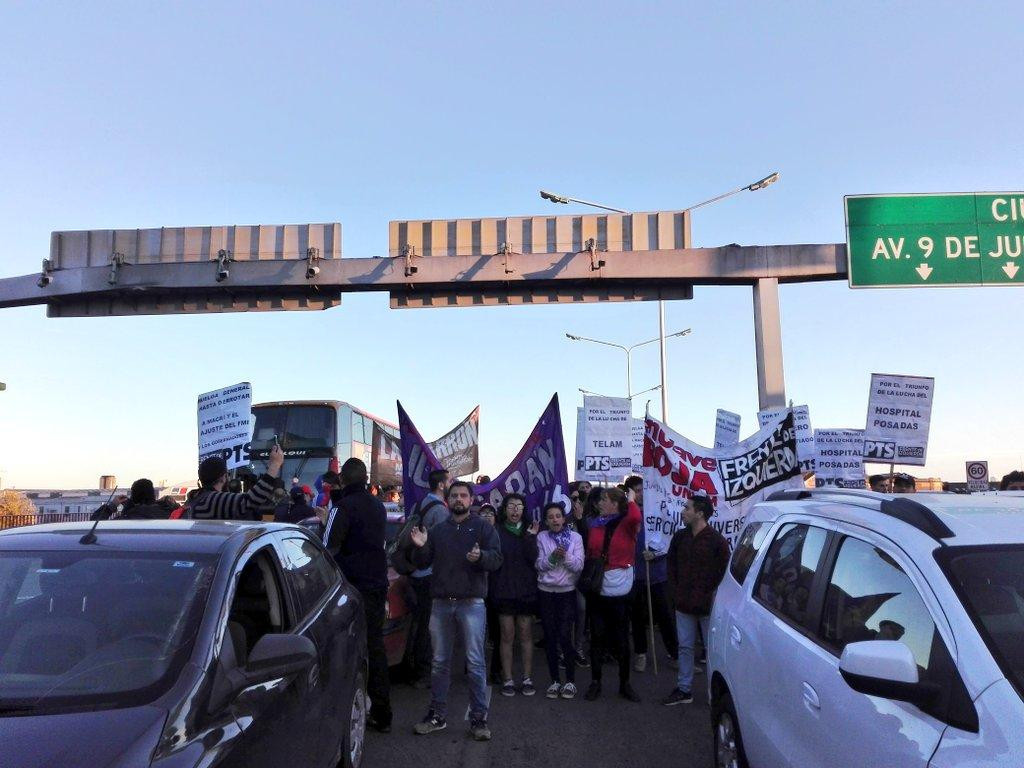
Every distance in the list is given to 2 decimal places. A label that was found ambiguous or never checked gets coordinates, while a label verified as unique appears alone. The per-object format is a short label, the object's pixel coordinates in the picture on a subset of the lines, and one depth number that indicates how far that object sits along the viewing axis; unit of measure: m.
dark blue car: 2.78
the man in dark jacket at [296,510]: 9.65
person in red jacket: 8.03
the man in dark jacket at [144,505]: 7.55
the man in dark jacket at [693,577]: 7.50
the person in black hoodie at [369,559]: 6.62
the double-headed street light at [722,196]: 18.16
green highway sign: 12.26
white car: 2.65
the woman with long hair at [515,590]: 8.16
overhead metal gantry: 13.55
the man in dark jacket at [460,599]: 6.75
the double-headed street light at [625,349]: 43.84
